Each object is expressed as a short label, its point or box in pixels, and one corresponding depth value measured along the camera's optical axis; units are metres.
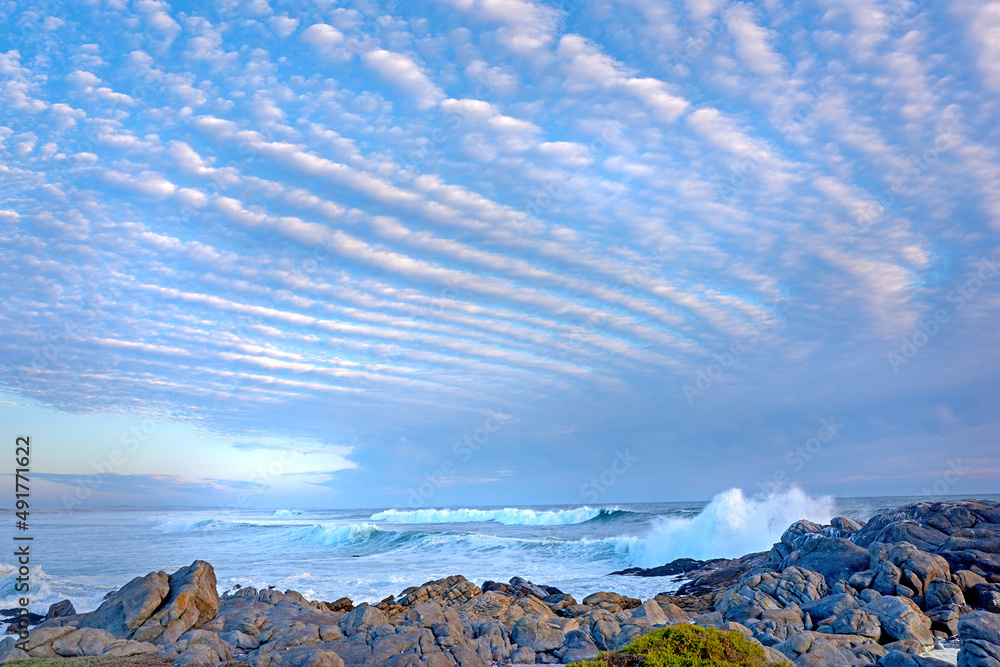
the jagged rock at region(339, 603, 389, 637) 17.27
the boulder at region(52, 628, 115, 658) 15.67
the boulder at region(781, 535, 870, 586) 21.06
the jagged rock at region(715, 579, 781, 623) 17.97
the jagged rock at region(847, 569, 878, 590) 19.70
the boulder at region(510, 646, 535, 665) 15.13
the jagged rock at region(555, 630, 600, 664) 15.04
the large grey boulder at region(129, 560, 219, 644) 17.52
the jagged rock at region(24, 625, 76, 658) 15.86
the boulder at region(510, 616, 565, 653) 15.84
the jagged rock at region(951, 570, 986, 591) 19.00
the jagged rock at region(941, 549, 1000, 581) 19.88
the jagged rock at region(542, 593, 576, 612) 21.33
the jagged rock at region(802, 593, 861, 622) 17.27
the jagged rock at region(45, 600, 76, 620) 21.55
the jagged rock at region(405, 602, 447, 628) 17.44
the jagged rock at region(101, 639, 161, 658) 15.46
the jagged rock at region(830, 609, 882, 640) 15.80
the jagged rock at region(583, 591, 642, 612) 21.67
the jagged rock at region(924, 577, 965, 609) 18.11
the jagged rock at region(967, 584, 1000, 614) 17.55
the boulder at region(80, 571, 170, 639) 17.72
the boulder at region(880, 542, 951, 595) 19.09
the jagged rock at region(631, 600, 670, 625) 16.96
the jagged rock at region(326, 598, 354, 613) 22.62
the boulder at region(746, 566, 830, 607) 19.83
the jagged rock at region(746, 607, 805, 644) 14.84
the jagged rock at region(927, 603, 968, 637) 16.44
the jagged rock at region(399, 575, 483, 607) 23.15
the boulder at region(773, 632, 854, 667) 12.73
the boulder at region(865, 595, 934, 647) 15.53
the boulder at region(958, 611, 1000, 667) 11.69
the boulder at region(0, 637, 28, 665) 15.29
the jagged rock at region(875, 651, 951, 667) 11.29
